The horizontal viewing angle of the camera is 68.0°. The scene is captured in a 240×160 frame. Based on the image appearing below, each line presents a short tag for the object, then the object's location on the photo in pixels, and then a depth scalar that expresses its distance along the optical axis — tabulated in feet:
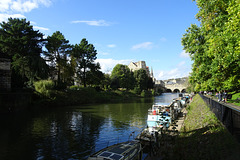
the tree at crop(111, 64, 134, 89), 293.18
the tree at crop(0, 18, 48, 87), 140.89
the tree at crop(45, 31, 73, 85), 172.04
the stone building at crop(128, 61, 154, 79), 486.88
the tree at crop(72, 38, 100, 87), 212.23
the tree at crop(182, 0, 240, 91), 39.22
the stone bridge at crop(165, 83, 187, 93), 613.02
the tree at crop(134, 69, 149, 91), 328.29
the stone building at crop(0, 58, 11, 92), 117.19
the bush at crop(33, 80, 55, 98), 142.33
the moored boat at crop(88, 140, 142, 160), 32.18
